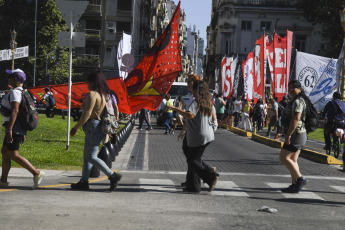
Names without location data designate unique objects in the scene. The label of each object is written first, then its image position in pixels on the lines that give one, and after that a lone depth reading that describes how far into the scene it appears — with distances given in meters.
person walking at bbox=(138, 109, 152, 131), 26.96
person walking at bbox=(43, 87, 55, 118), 26.31
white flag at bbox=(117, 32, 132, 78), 23.24
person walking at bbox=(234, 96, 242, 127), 32.75
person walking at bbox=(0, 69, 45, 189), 7.72
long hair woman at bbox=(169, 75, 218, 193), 8.31
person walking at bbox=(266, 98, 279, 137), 26.19
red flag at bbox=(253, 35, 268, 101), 26.53
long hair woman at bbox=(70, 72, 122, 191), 7.96
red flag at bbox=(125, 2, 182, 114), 14.08
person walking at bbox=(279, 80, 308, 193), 8.85
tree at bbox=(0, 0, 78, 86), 48.06
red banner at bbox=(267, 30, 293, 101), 24.16
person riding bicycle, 15.38
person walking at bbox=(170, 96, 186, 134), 21.88
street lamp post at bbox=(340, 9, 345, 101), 19.06
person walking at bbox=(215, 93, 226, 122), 29.54
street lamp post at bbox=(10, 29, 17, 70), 27.03
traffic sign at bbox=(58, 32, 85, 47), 13.20
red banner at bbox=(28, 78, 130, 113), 13.69
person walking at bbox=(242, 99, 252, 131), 29.84
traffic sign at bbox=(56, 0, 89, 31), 13.18
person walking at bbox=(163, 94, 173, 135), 25.09
